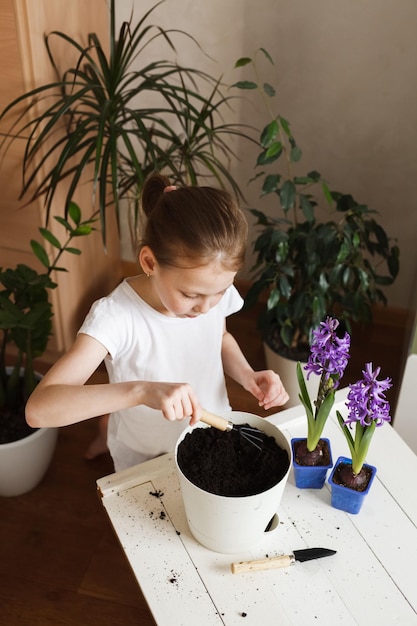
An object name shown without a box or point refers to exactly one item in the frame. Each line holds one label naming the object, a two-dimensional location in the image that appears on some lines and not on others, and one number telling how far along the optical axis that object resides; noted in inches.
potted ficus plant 72.3
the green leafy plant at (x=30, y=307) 61.3
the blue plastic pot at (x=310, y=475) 43.0
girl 40.8
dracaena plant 67.2
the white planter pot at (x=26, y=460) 66.8
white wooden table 36.5
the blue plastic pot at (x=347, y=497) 41.5
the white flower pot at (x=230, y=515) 36.3
